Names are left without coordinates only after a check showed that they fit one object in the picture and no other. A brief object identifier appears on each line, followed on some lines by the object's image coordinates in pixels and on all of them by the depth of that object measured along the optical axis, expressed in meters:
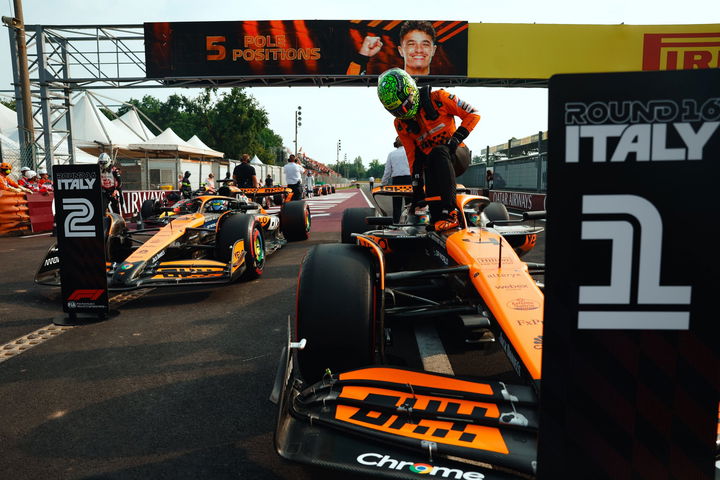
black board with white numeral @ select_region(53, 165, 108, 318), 3.77
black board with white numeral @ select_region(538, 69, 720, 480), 0.84
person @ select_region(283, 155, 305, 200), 11.26
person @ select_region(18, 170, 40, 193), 12.88
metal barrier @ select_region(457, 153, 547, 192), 14.00
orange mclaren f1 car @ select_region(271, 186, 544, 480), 1.45
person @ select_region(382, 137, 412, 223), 7.68
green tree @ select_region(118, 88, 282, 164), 49.69
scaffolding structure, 14.88
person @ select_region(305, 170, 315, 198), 28.49
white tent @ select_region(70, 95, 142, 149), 21.55
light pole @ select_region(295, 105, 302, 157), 45.56
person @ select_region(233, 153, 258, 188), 9.70
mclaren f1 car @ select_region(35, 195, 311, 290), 4.37
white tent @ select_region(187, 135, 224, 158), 26.80
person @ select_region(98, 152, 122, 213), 9.17
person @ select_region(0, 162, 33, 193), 10.86
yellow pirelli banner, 17.22
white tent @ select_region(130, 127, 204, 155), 23.51
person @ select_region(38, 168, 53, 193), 12.85
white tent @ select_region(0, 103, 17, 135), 21.31
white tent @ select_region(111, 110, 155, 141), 26.12
